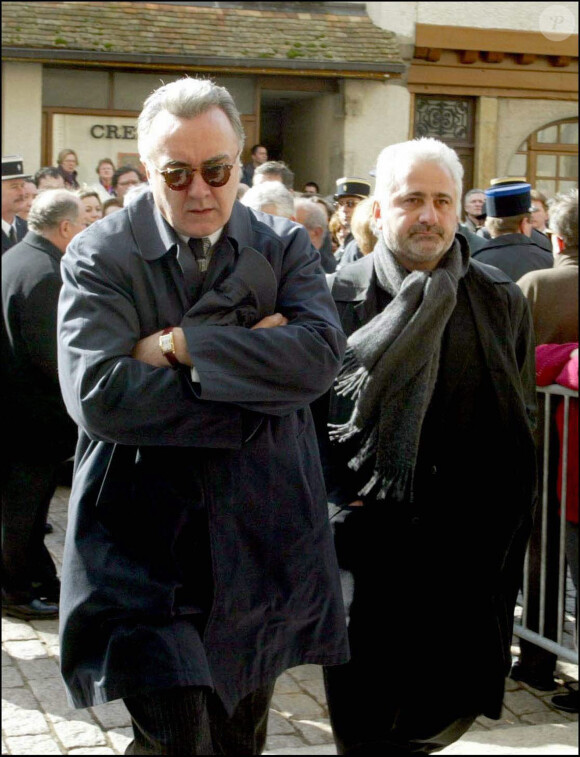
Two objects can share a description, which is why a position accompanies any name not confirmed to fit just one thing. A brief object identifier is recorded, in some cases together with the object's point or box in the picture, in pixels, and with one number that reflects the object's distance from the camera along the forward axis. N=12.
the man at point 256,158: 14.82
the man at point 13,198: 9.03
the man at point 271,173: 8.94
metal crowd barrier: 5.05
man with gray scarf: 3.82
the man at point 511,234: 6.57
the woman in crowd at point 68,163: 14.17
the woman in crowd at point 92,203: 8.79
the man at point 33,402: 6.00
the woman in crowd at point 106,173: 14.37
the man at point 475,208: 12.77
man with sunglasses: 2.99
